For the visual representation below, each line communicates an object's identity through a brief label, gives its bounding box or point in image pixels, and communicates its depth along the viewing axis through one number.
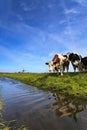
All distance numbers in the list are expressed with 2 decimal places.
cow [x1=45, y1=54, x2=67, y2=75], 10.85
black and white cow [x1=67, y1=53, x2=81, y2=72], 10.20
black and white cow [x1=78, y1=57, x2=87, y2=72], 9.82
